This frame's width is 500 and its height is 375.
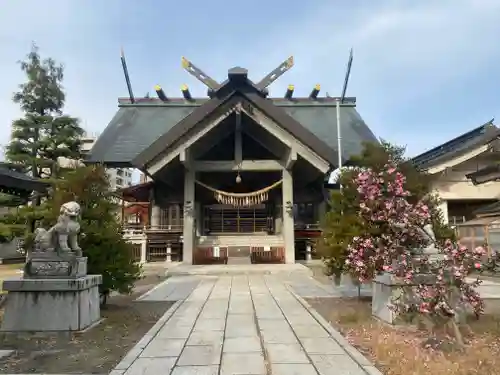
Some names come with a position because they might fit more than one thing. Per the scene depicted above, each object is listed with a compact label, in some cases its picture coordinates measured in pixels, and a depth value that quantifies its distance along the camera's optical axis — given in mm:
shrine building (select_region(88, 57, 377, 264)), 16297
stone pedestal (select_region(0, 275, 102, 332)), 5762
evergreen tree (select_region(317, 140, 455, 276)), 7766
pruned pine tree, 19547
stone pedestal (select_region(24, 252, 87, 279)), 5969
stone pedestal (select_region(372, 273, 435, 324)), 5770
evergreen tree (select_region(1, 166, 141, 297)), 7484
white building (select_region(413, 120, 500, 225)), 17516
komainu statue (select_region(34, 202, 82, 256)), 6156
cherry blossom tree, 4820
